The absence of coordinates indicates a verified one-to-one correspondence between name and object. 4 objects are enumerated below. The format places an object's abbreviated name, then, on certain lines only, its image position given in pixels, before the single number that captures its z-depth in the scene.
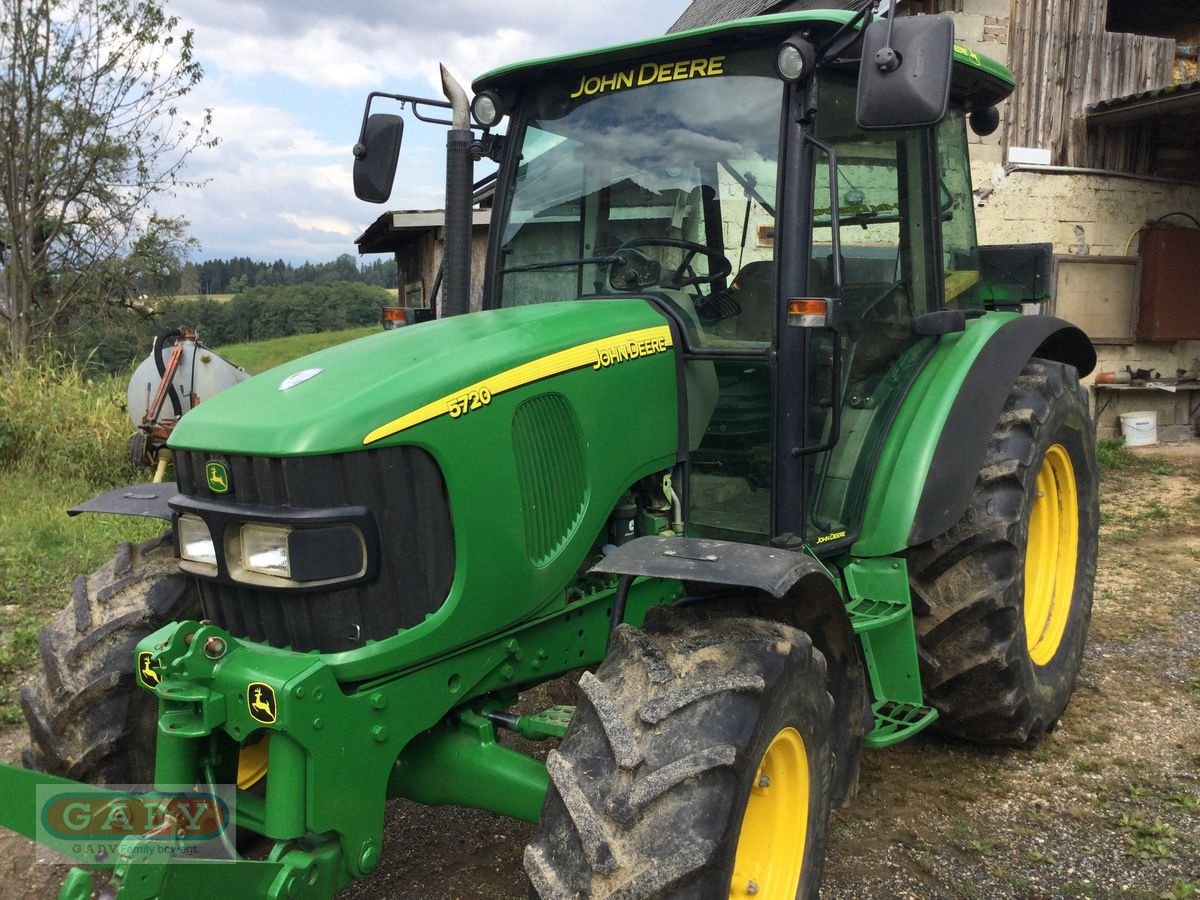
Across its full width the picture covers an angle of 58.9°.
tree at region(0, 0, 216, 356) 10.78
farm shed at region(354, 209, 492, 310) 12.50
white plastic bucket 10.73
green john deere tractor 2.29
